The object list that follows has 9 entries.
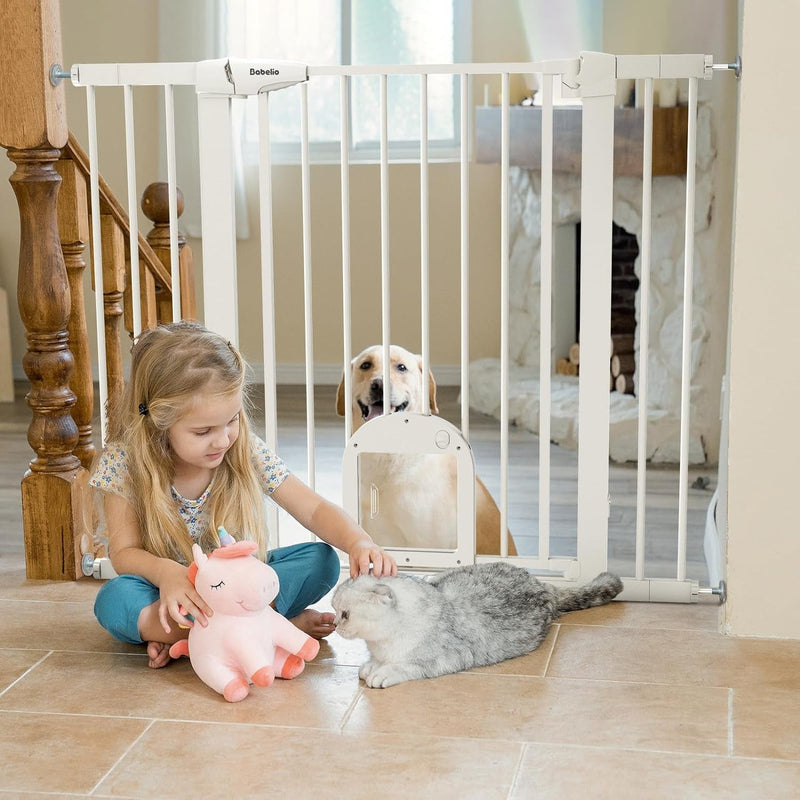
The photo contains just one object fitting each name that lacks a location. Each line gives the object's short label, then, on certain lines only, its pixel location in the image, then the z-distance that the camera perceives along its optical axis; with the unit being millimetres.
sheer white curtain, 5508
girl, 1752
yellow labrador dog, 2205
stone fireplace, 4246
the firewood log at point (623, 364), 4812
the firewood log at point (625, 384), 4785
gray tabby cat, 1668
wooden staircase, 2031
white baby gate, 1916
